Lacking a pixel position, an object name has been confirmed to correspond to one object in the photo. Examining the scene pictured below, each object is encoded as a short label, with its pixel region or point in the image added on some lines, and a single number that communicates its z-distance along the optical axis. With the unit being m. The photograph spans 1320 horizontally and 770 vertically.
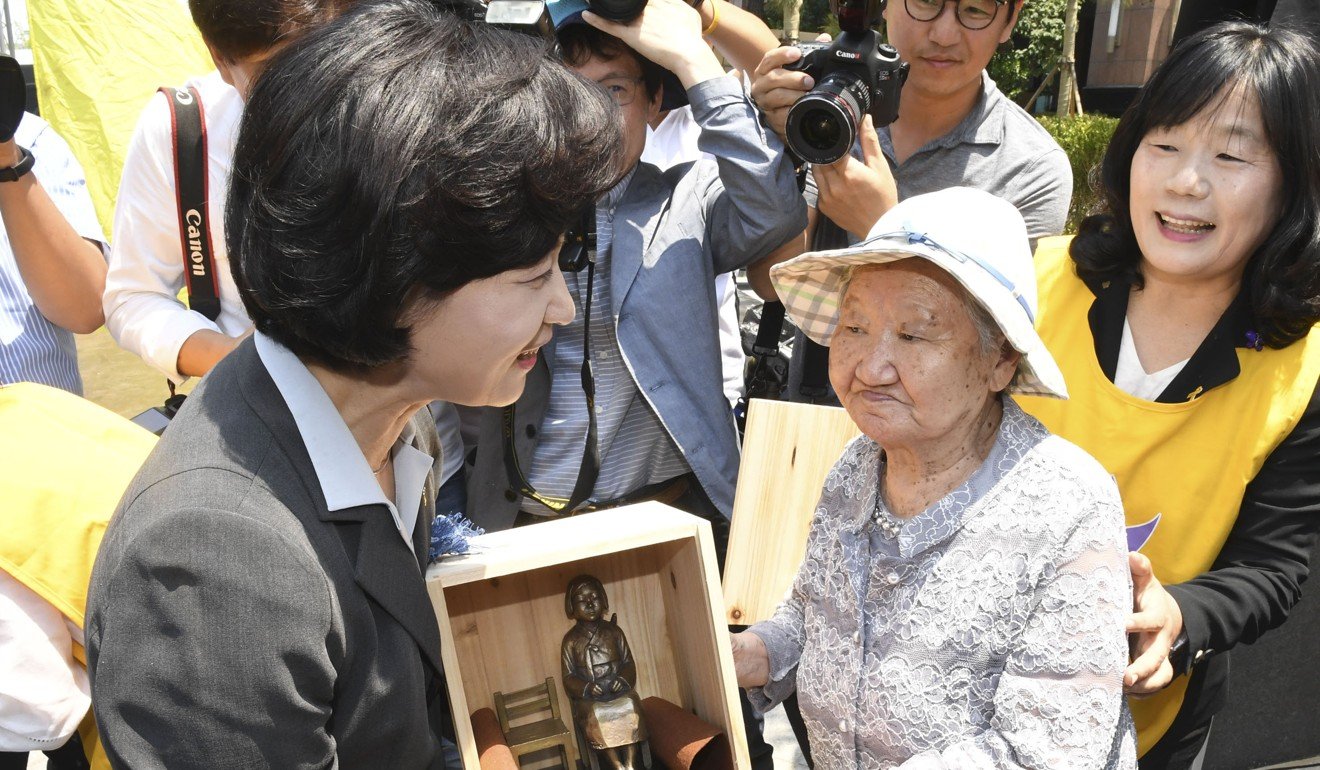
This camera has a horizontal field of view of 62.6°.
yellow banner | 4.70
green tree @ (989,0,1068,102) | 20.36
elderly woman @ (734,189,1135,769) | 1.51
